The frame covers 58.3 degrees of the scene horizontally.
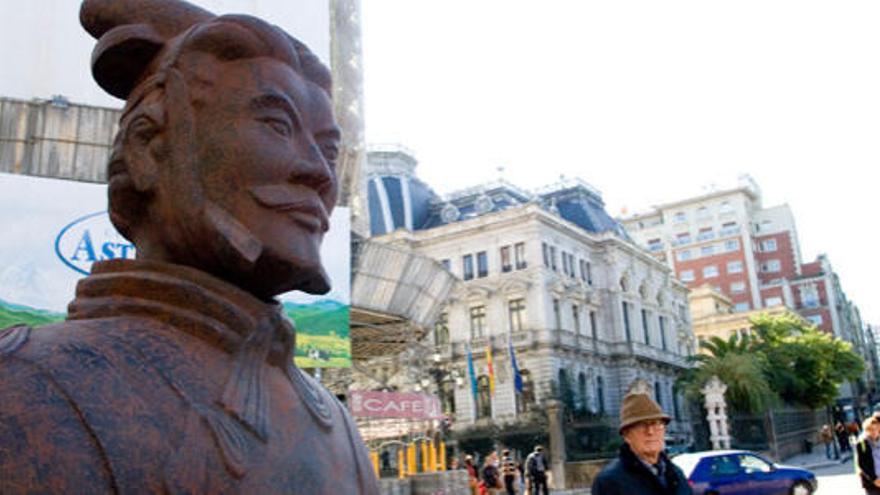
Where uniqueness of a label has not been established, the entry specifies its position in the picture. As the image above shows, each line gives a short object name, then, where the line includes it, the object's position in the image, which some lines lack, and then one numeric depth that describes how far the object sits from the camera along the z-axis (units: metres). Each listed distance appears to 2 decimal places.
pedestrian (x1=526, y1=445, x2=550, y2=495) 16.84
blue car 12.62
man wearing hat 3.60
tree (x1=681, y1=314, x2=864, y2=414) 31.30
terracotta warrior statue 1.46
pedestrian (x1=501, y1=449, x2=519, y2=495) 16.84
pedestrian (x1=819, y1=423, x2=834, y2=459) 27.89
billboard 11.32
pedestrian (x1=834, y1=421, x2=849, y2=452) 27.11
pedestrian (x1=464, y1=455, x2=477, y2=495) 17.36
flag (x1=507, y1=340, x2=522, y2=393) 29.49
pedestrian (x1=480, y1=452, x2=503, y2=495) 15.52
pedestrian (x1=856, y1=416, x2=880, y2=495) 5.90
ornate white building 37.50
